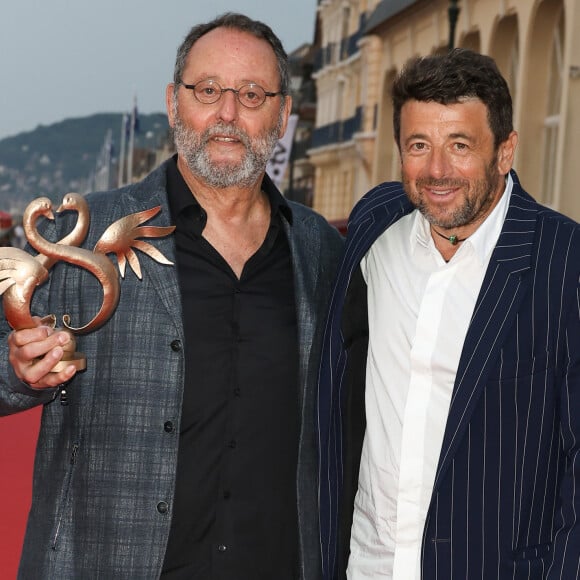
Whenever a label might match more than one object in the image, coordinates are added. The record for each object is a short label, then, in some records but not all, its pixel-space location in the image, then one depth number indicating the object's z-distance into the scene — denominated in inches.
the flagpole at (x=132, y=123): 2930.9
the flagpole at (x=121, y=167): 3380.9
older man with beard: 149.9
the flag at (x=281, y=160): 880.3
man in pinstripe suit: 138.0
